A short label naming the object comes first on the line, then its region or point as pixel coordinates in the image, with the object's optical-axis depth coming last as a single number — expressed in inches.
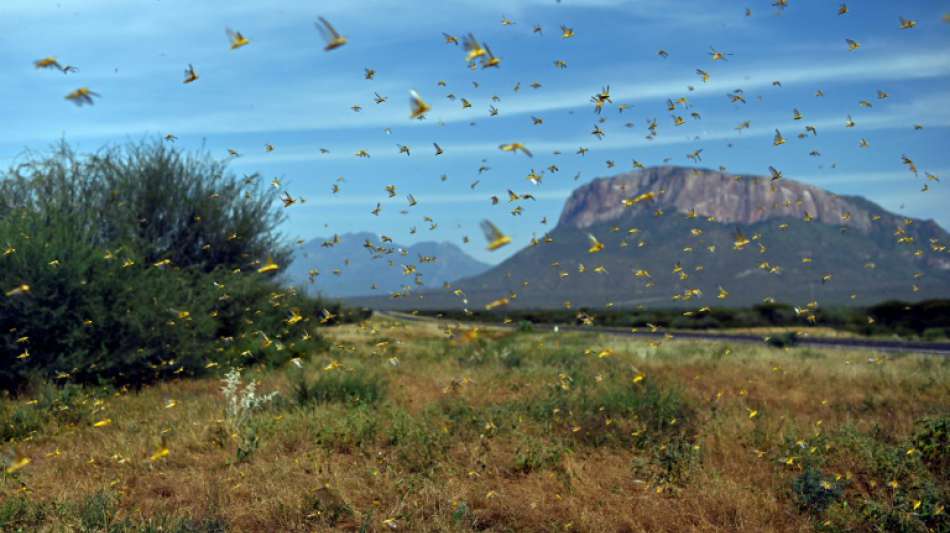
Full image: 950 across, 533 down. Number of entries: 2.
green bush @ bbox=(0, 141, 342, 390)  820.0
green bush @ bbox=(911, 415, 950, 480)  423.2
